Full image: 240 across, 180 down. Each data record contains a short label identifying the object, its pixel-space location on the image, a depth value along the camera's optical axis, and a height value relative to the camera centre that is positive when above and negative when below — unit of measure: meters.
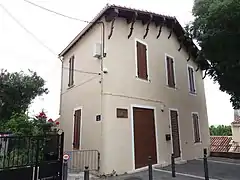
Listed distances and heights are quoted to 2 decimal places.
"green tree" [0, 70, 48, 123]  14.05 +2.56
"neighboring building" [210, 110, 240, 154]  15.85 -1.26
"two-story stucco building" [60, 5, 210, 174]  8.99 +1.73
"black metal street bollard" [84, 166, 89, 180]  5.38 -1.10
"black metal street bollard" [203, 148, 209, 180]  7.08 -1.30
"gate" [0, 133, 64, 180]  5.36 -0.71
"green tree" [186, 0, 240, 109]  7.84 +3.61
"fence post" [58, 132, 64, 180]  6.42 -0.43
